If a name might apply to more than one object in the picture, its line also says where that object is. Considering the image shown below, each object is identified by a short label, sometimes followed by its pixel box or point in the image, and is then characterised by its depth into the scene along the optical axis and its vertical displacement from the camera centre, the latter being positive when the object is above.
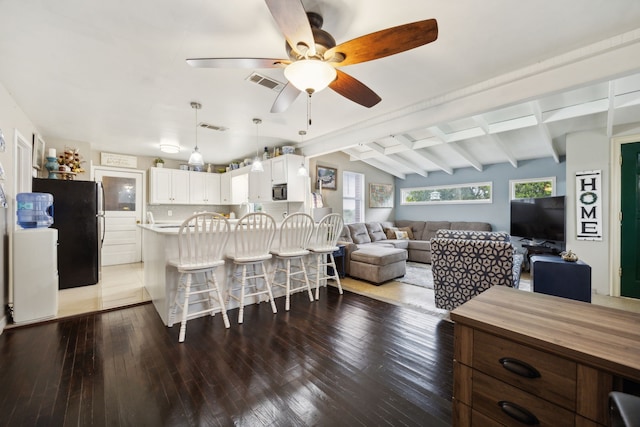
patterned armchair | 2.49 -0.54
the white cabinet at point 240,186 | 5.81 +0.60
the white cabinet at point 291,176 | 4.76 +0.66
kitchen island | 2.62 -0.67
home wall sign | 3.71 +0.10
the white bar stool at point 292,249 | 3.13 -0.48
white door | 5.46 -0.04
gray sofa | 4.21 -0.68
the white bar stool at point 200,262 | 2.41 -0.49
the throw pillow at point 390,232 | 6.61 -0.52
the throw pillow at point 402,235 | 6.59 -0.60
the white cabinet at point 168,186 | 5.77 +0.57
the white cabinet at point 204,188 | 6.33 +0.57
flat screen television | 4.32 -0.12
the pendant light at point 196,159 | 3.52 +0.71
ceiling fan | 1.44 +1.04
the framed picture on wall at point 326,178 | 5.80 +0.77
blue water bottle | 2.79 +0.01
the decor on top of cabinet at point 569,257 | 2.81 -0.49
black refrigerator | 3.78 -0.24
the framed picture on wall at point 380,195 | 7.13 +0.45
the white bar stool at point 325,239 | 3.49 -0.40
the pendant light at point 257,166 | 4.11 +0.71
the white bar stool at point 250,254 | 2.80 -0.49
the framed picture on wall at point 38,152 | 3.85 +0.92
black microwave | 4.79 +0.37
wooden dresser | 0.76 -0.48
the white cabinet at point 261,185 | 5.15 +0.54
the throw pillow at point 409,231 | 6.88 -0.52
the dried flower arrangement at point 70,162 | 4.28 +0.83
